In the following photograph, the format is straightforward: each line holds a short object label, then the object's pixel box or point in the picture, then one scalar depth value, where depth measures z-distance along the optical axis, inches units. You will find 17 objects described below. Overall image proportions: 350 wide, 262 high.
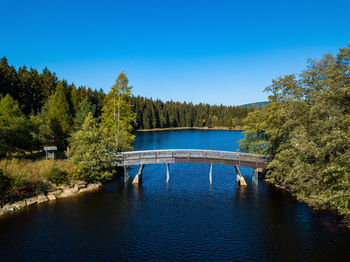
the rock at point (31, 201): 1116.4
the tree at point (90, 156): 1384.1
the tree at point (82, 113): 2186.9
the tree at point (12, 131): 1294.3
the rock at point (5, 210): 1015.1
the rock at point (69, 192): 1248.4
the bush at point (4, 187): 1066.6
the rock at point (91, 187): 1339.8
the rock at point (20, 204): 1073.6
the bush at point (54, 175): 1289.4
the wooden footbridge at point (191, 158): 1486.2
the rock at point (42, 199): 1156.0
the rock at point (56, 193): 1226.4
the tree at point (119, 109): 1824.6
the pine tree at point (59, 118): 1876.2
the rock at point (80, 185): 1341.0
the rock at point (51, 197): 1193.2
